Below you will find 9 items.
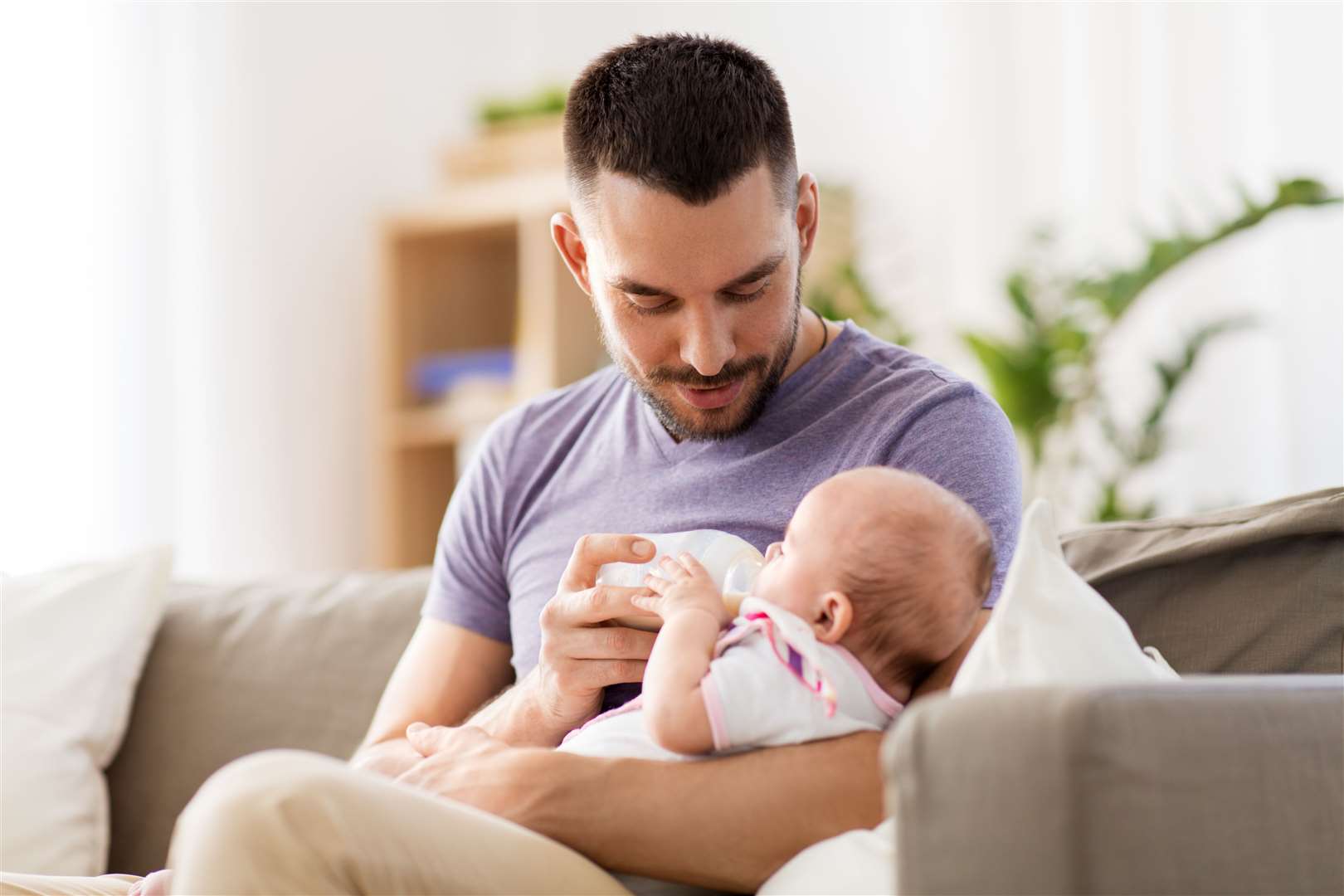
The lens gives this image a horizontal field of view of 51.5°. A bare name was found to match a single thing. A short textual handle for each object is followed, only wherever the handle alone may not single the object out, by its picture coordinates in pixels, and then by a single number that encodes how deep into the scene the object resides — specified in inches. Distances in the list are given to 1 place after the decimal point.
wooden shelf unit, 136.1
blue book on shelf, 141.9
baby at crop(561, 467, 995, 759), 47.8
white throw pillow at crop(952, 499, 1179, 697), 44.3
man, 41.1
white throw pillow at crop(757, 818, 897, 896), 44.1
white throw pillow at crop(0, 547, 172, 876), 69.5
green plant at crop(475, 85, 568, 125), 140.3
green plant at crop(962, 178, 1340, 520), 106.4
